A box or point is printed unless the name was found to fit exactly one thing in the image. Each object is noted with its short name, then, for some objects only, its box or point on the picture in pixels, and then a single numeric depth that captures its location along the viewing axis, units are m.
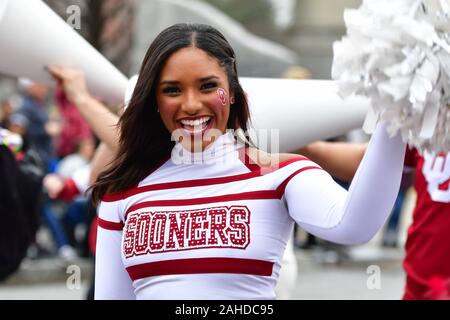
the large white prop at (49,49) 3.66
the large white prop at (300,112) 3.25
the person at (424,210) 3.40
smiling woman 2.32
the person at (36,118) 9.32
